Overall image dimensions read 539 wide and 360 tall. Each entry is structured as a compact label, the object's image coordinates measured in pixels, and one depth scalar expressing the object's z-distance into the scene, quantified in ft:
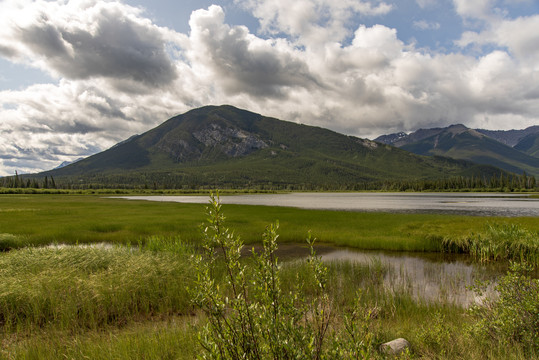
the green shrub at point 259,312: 11.81
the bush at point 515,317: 21.80
